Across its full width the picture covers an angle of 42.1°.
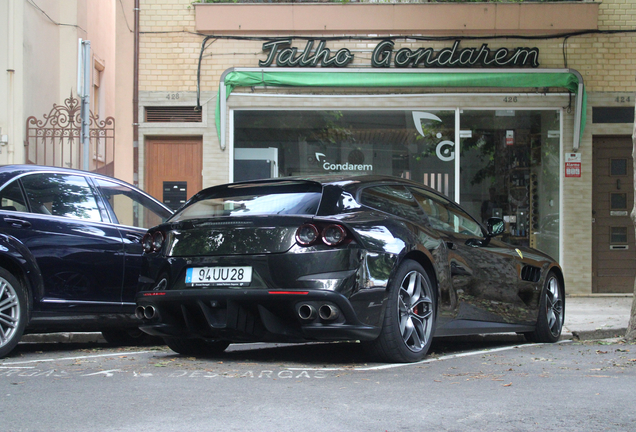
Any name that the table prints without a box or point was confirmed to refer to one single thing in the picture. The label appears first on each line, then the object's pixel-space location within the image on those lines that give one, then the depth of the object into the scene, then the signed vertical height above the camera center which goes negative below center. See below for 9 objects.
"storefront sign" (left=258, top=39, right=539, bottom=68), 13.81 +2.63
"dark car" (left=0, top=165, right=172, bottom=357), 6.47 -0.33
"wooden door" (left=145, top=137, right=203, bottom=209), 14.14 +0.78
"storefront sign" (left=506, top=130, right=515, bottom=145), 14.12 +1.32
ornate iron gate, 14.00 +1.34
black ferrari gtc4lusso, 5.46 -0.39
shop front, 13.95 +1.25
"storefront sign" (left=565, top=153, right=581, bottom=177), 13.84 +0.83
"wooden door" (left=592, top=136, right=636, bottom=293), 13.98 -0.04
